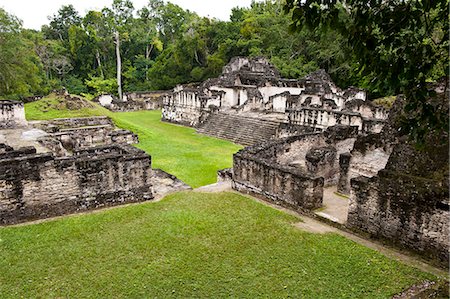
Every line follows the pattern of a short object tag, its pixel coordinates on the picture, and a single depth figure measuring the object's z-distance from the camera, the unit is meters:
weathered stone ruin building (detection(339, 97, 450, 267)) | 6.77
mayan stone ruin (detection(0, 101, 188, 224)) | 8.32
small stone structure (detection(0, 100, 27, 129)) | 18.92
